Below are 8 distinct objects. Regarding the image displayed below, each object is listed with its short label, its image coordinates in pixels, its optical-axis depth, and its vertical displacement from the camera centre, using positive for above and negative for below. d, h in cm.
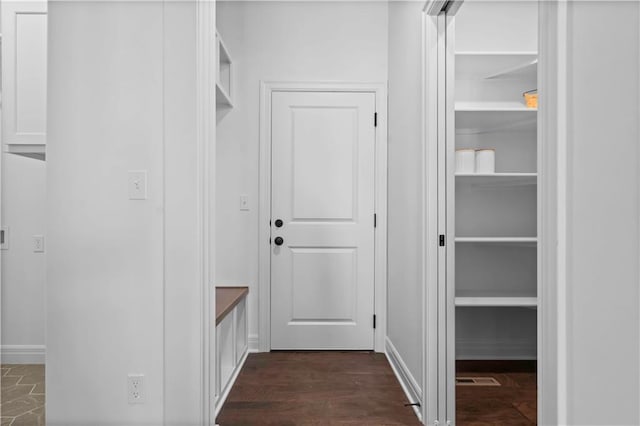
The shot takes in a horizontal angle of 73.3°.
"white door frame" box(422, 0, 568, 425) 97 +1
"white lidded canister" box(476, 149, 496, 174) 267 +32
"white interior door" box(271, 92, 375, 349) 344 +15
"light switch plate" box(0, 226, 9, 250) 276 -18
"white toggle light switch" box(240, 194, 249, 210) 343 +6
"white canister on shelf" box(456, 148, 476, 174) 269 +33
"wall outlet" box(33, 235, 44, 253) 277 -21
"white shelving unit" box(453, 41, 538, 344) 289 +7
